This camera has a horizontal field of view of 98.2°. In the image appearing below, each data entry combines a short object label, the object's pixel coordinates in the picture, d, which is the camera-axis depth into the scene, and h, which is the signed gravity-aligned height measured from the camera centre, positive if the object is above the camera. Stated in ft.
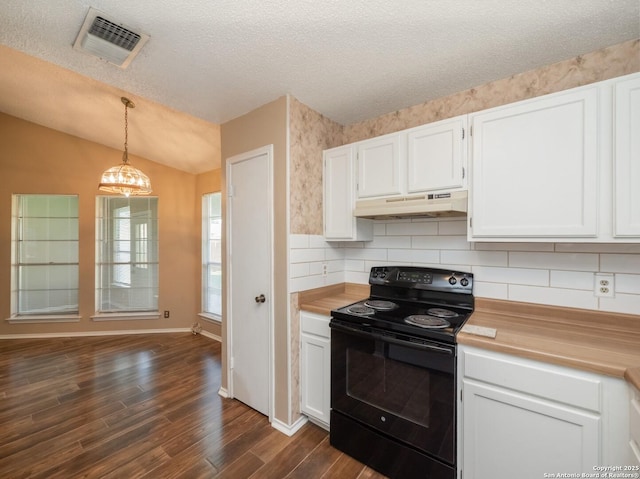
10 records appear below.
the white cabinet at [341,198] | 6.89 +1.04
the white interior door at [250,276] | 6.93 -0.99
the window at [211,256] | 13.58 -0.84
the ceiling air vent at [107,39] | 4.47 +3.47
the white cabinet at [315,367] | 6.28 -3.00
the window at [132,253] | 13.98 -0.72
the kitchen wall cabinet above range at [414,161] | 5.39 +1.67
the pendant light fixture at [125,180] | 8.44 +1.82
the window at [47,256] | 13.38 -0.84
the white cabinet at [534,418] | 3.57 -2.53
